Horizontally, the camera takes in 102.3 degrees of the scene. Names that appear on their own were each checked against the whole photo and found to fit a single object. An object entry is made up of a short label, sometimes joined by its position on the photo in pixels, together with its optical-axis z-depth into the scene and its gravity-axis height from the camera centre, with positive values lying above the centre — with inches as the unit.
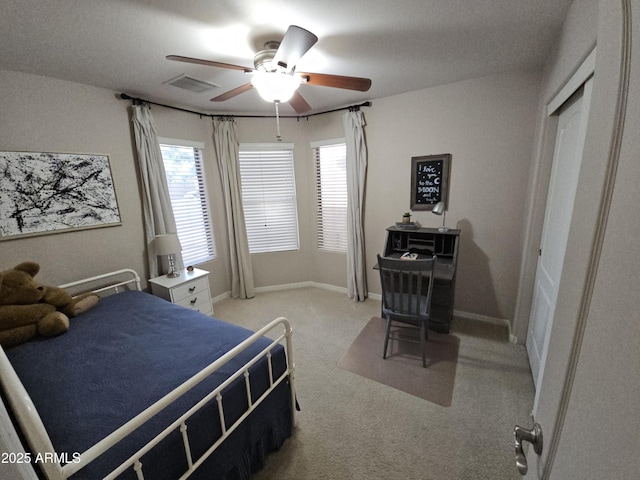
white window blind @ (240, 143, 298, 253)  139.3 -2.7
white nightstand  102.1 -38.3
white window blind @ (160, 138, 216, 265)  119.2 -1.6
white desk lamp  101.4 -9.9
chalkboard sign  108.3 +2.0
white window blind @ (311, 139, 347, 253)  134.9 -2.1
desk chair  80.2 -37.3
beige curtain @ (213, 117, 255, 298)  129.7 -5.4
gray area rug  77.3 -59.3
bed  35.6 -35.6
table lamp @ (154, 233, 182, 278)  104.1 -19.7
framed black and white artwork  77.2 +2.0
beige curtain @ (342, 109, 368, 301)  122.1 -5.9
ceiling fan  54.2 +29.1
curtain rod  97.9 +38.2
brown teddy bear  66.6 -29.1
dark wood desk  98.0 -28.3
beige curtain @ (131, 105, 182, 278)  101.6 +5.2
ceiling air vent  87.1 +38.9
